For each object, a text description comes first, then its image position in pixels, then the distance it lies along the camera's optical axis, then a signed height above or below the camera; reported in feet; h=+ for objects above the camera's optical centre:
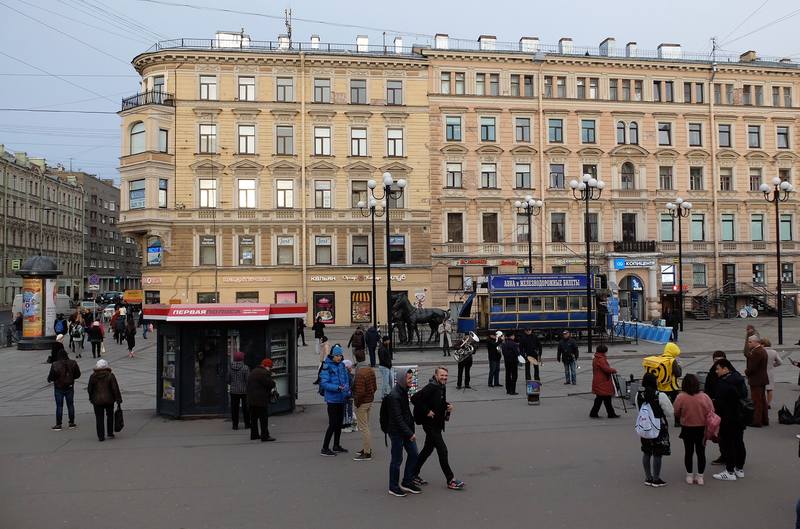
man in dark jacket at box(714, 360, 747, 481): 31.89 -6.98
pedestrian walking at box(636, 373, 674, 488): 30.32 -7.17
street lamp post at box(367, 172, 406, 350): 77.93 +12.19
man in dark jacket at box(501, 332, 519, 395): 58.70 -6.78
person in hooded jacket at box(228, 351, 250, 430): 44.21 -6.40
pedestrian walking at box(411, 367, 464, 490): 30.12 -5.75
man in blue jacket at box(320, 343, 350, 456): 37.78 -6.15
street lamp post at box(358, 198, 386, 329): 142.94 +17.21
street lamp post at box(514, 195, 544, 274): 148.36 +18.33
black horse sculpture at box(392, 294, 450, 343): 96.84 -4.10
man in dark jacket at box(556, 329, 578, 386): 61.93 -6.56
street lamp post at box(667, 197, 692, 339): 118.60 +15.52
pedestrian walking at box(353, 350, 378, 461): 36.96 -6.35
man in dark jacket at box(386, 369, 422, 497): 30.07 -6.92
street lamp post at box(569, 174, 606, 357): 87.62 +15.26
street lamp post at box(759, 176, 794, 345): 93.66 +14.09
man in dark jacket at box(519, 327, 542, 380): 66.08 -5.93
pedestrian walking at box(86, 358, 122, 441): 41.27 -6.32
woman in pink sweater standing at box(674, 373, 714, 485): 30.19 -6.04
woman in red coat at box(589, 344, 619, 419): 46.47 -6.84
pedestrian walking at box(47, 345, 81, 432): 44.57 -6.03
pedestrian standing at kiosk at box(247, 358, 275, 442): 40.37 -6.48
